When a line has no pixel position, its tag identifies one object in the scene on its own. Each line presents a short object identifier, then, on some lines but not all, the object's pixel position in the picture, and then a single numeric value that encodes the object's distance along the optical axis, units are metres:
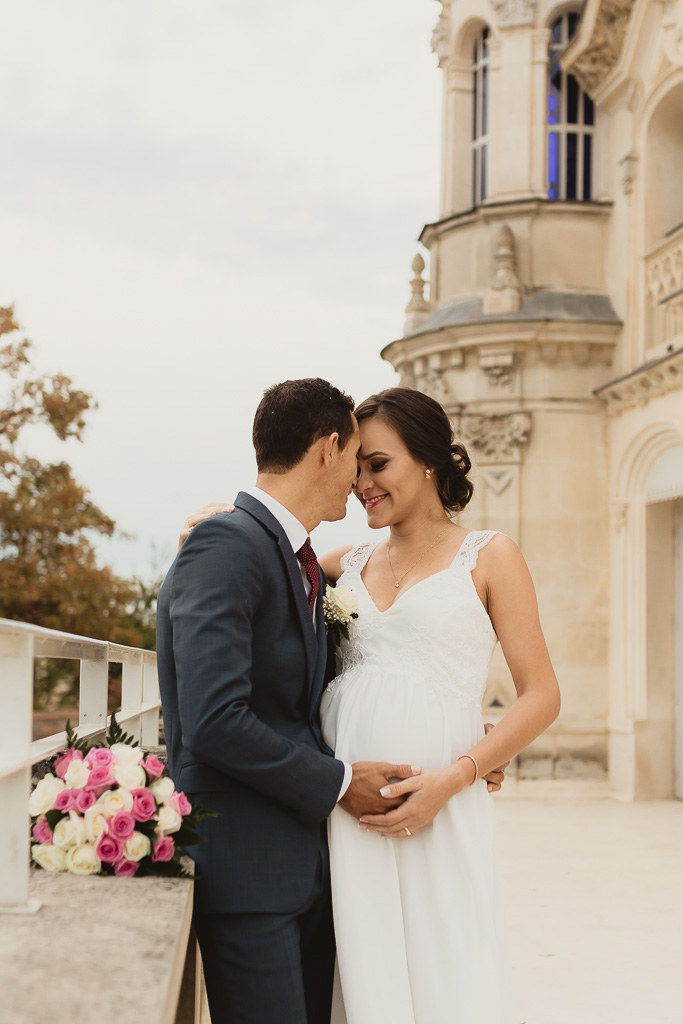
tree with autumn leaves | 14.64
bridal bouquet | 2.24
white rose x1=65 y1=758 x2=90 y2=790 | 2.33
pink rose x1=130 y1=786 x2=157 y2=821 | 2.25
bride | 2.89
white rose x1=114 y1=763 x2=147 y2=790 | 2.31
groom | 2.37
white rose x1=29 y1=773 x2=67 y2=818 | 2.33
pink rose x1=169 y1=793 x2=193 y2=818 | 2.31
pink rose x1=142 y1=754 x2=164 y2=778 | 2.37
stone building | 13.62
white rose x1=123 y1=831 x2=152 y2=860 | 2.23
